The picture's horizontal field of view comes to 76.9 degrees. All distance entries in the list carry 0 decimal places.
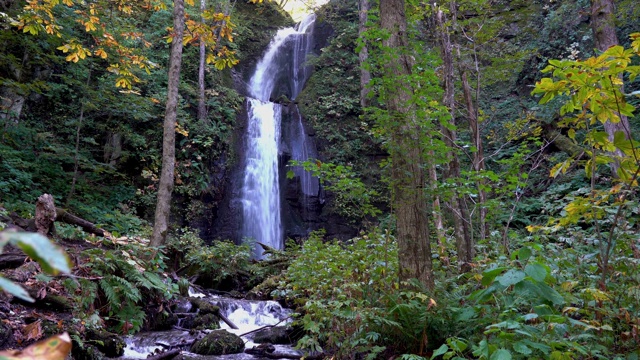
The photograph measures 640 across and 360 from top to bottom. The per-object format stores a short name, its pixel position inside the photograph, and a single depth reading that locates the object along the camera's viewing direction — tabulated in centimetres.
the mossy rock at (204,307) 738
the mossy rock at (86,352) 432
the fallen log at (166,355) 501
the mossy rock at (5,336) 364
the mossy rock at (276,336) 616
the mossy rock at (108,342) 477
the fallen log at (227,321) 707
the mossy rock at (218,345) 567
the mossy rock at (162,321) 655
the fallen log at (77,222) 683
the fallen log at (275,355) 492
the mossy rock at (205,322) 682
